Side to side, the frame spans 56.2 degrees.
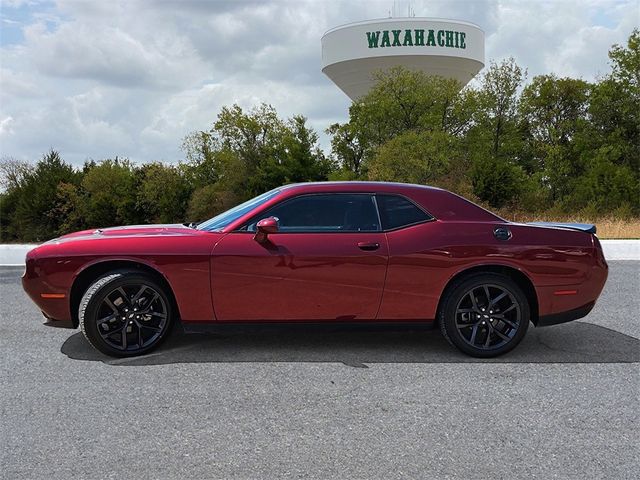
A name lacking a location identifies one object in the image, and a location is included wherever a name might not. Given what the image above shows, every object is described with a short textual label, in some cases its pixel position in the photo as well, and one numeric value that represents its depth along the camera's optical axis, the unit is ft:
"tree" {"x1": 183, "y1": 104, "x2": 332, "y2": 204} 158.40
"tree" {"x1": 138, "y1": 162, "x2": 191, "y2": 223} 155.43
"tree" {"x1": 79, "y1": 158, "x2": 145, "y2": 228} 152.87
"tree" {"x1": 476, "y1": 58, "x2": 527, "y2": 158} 134.72
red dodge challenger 16.14
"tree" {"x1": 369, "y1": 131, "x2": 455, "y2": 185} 118.32
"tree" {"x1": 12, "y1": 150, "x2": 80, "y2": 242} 144.97
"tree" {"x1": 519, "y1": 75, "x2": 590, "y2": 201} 128.26
